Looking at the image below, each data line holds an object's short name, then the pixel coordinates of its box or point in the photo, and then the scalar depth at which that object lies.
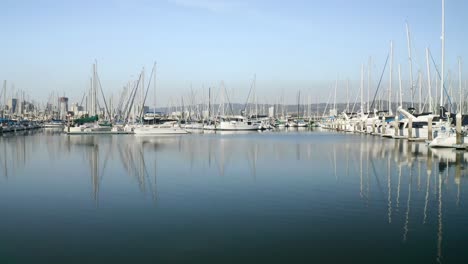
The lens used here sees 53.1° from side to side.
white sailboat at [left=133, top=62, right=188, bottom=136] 72.56
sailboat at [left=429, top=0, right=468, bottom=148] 36.44
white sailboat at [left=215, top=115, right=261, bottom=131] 94.88
